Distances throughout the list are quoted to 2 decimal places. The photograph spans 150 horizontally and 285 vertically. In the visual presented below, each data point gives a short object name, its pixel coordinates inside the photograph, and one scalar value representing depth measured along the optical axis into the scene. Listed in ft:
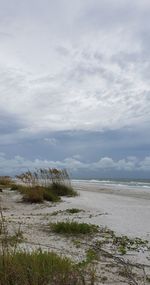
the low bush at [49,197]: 29.83
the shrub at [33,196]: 28.13
